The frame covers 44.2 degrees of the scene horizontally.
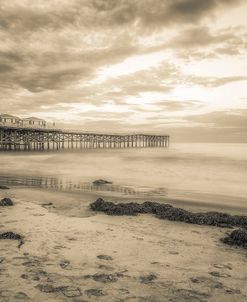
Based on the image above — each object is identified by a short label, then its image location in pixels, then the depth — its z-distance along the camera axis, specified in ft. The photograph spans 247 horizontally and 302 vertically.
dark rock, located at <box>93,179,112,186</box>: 49.93
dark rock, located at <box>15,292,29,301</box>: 11.83
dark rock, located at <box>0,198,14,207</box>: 28.35
